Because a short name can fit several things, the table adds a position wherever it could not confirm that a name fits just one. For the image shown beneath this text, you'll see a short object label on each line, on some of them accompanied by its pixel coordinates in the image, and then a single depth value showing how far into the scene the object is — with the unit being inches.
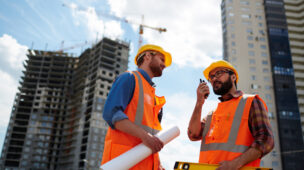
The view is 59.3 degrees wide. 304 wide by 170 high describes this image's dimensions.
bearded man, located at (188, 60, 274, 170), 105.2
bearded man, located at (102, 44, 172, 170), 104.8
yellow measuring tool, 92.4
